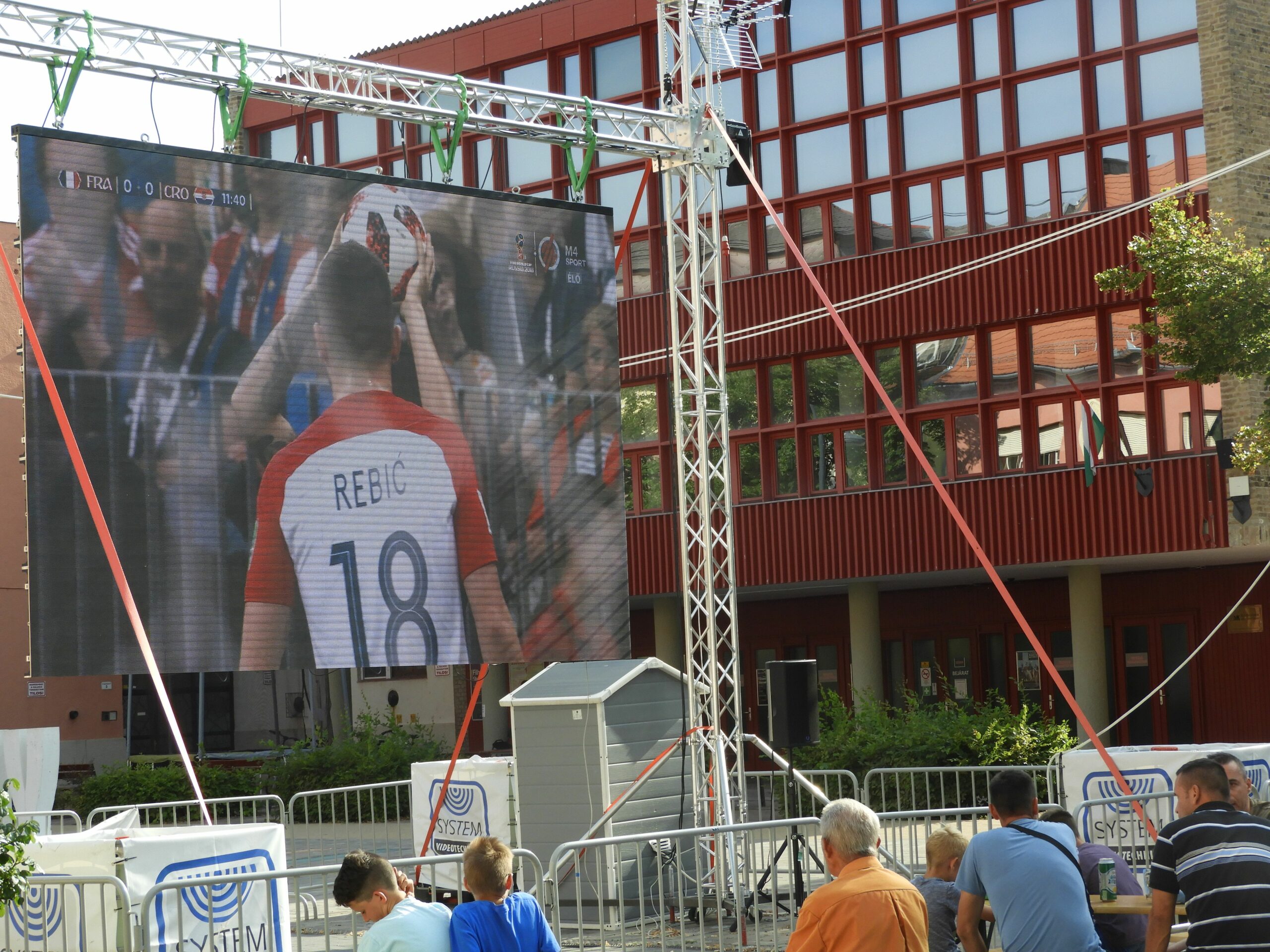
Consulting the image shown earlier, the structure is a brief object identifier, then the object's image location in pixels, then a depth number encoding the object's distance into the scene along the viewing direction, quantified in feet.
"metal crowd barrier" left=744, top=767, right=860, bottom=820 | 54.44
